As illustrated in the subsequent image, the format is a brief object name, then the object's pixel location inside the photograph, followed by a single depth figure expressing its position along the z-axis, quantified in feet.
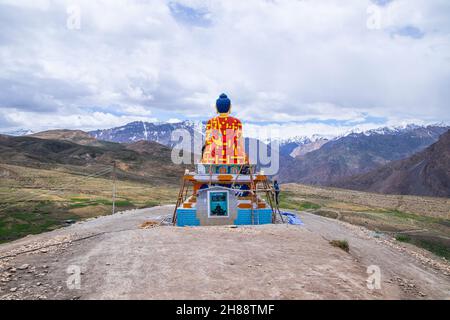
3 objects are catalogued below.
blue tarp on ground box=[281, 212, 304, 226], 66.41
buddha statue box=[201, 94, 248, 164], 64.03
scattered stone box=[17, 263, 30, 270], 29.14
